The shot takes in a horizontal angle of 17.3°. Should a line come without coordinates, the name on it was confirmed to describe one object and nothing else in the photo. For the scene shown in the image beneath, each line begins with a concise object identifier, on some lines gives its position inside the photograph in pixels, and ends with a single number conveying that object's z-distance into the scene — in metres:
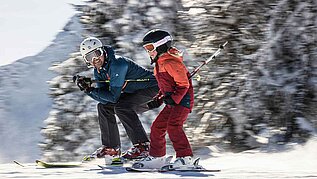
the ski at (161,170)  10.51
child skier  10.54
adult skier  11.72
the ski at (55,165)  12.33
